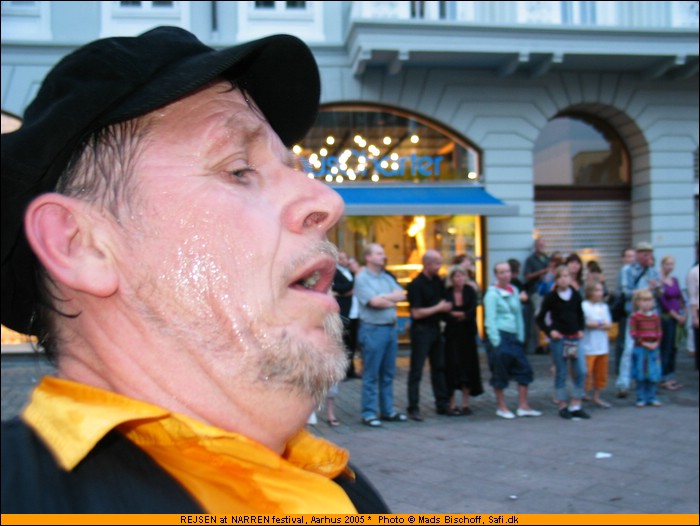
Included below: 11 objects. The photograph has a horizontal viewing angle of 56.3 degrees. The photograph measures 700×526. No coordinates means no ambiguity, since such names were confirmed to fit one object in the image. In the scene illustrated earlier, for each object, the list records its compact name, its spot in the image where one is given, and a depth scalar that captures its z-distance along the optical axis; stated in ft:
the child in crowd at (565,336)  24.11
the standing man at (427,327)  23.50
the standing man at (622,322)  28.99
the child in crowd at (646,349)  25.57
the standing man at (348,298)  26.29
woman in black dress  24.04
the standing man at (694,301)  28.94
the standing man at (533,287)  37.04
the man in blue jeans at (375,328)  22.76
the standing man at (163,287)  3.01
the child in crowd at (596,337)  25.00
